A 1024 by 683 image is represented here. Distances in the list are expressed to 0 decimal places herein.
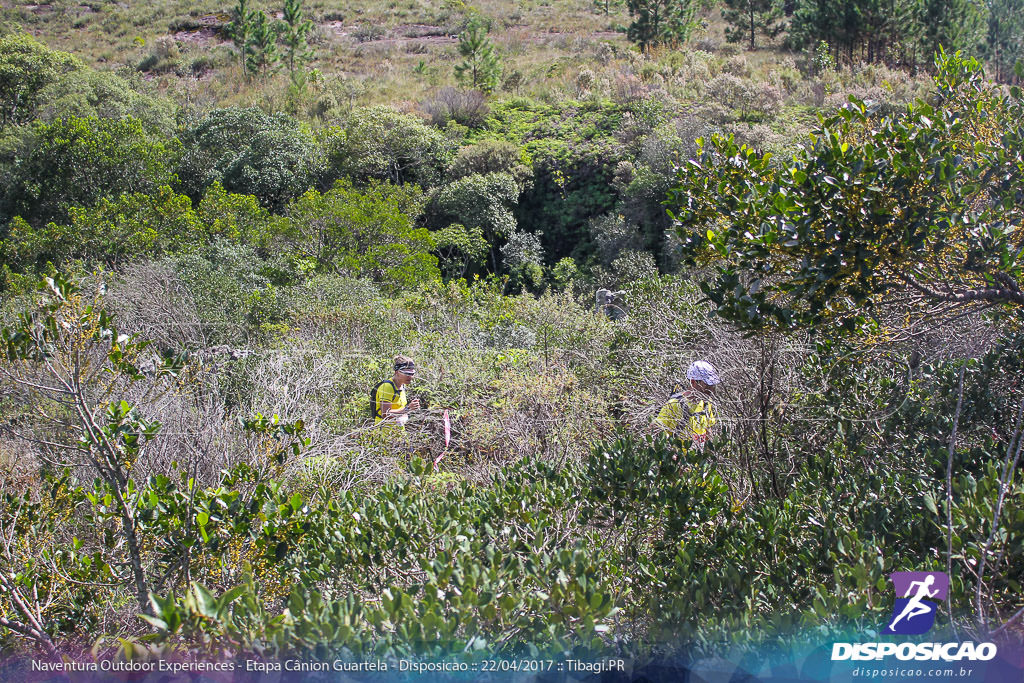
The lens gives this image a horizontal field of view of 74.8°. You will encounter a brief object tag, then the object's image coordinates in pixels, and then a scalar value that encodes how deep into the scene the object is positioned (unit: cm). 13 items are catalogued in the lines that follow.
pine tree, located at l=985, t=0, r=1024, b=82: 2371
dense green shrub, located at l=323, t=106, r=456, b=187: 1756
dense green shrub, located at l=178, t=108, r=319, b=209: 1656
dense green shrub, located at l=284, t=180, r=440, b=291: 1277
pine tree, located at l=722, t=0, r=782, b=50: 2881
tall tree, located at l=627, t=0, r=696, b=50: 2578
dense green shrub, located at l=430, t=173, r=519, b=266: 1642
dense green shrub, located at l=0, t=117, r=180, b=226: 1552
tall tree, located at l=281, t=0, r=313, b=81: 2792
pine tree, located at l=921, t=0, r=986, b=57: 2070
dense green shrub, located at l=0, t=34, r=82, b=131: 2100
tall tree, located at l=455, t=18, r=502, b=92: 2281
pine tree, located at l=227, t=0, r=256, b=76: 2785
